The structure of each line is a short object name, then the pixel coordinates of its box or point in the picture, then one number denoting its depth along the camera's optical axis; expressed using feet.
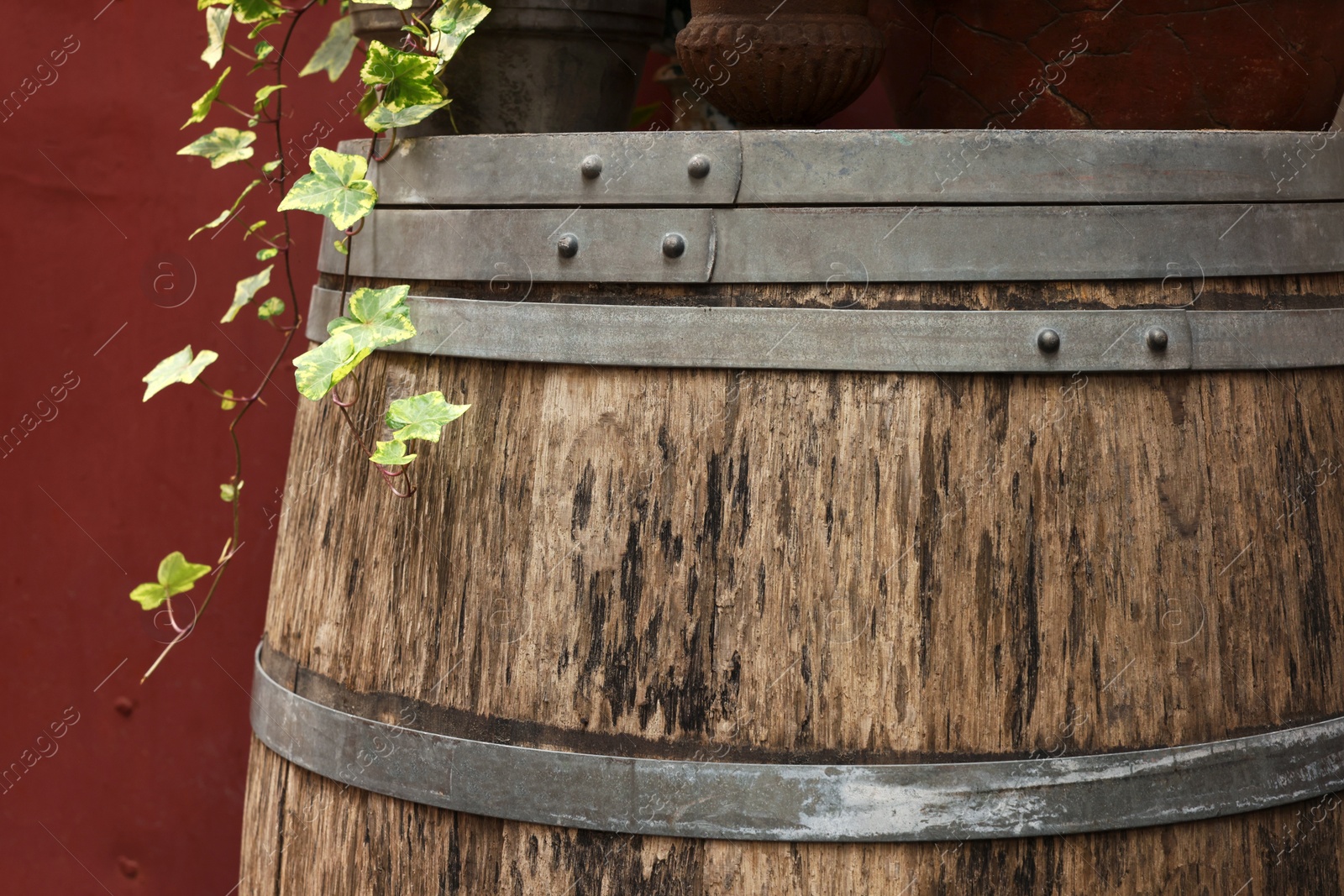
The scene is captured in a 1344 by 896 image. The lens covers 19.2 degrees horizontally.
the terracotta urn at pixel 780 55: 7.37
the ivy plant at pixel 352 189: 7.06
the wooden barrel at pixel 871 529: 6.93
